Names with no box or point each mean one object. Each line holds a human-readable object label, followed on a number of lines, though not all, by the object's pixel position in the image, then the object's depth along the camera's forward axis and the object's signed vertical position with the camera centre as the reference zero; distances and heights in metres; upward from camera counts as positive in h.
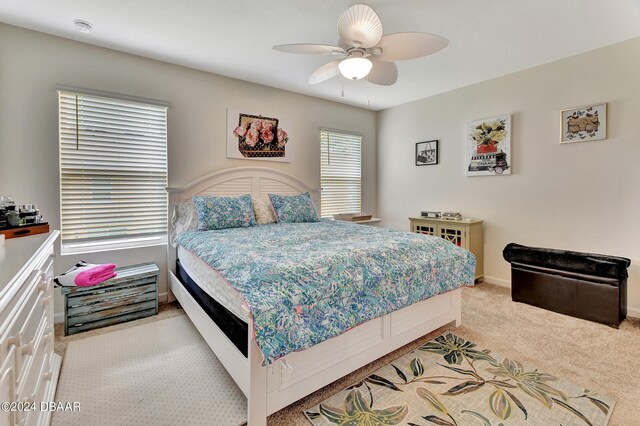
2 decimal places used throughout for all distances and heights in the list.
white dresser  0.84 -0.44
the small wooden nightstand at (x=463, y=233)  3.61 -0.33
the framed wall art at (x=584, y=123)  2.86 +0.82
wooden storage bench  2.42 -0.81
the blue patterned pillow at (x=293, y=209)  3.47 -0.03
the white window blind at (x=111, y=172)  2.72 +0.32
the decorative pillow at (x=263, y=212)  3.40 -0.07
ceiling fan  1.84 +1.11
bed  1.42 -0.73
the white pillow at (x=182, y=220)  3.07 -0.15
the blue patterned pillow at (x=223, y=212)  2.97 -0.06
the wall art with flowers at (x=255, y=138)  3.62 +0.87
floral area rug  1.55 -1.08
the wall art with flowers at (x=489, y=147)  3.54 +0.74
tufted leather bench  2.54 -0.69
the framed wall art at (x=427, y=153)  4.27 +0.78
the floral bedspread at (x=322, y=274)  1.42 -0.40
